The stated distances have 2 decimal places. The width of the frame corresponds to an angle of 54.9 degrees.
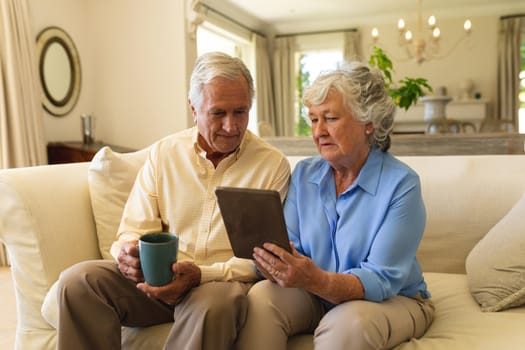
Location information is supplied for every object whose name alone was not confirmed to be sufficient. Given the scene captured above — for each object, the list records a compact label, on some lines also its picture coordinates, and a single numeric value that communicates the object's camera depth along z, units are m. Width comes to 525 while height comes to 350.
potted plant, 3.55
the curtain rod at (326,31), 8.33
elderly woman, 1.20
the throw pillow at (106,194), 1.75
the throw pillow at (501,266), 1.46
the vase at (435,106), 6.58
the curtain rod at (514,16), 7.61
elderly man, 1.25
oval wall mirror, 4.37
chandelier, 4.72
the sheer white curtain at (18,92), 3.88
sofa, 1.43
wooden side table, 4.18
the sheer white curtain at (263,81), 8.23
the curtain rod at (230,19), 6.41
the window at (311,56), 8.48
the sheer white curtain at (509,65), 7.63
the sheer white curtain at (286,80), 8.62
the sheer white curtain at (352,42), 8.29
